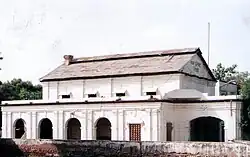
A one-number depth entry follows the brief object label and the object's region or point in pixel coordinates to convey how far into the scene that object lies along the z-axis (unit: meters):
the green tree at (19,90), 68.53
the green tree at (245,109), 39.56
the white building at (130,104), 40.88
